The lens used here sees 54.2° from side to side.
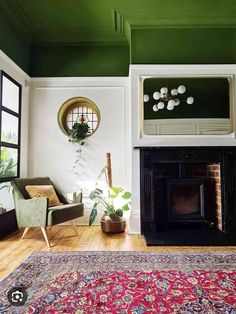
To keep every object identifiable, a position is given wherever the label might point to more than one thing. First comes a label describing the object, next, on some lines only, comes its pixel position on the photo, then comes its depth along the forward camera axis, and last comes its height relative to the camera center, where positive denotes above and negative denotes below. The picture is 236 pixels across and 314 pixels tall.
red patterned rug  1.58 -0.93
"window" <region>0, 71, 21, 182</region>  3.29 +0.66
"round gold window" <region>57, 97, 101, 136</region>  4.04 +0.99
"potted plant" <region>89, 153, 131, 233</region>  3.34 -0.63
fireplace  3.22 -0.41
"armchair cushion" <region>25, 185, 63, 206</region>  3.22 -0.32
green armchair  2.88 -0.53
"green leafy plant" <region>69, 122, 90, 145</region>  3.87 +0.62
